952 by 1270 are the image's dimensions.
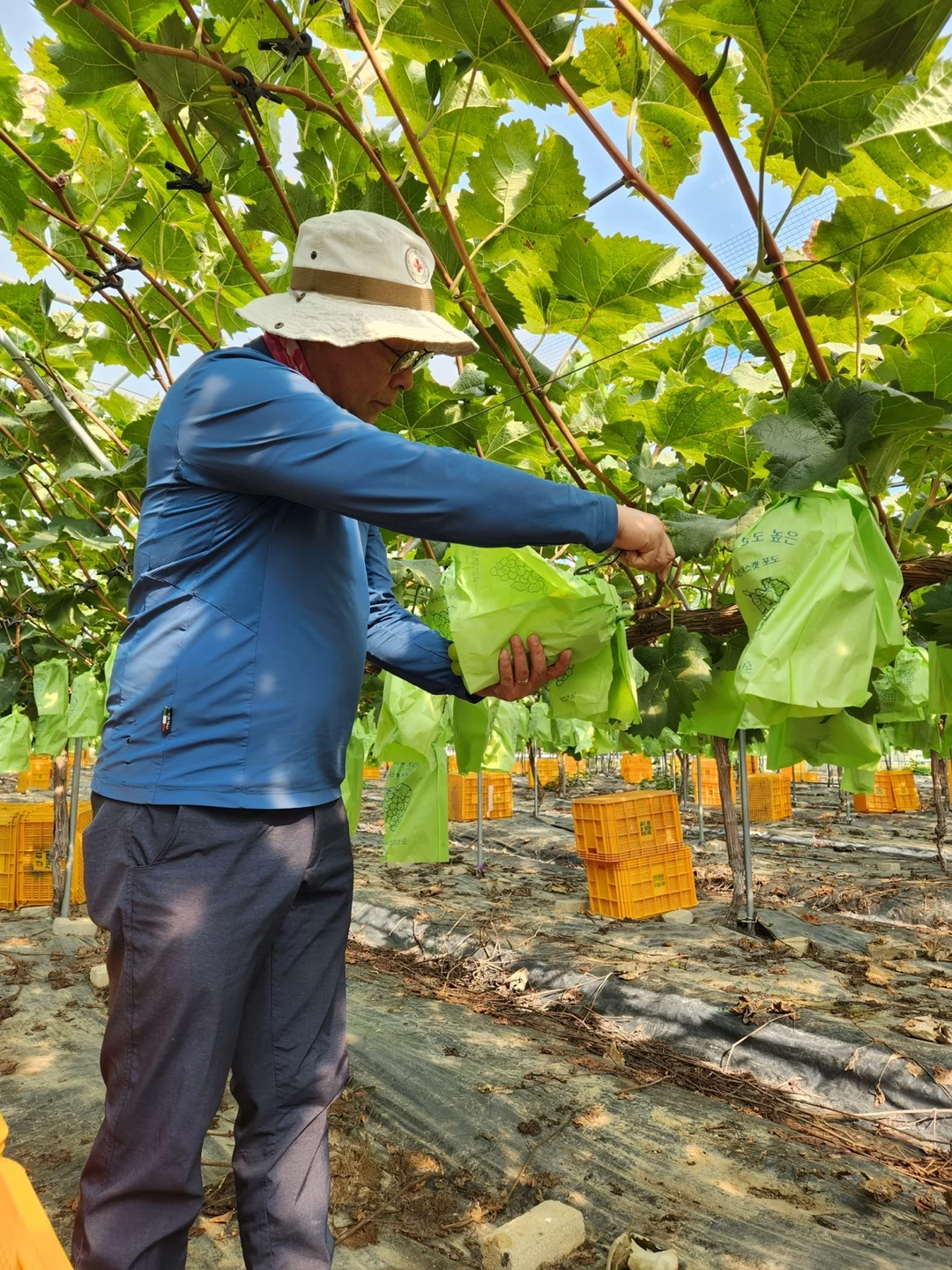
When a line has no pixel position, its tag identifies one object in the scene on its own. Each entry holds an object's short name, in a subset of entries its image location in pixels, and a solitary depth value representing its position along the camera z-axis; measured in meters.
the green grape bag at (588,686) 1.70
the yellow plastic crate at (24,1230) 0.69
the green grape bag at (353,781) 3.11
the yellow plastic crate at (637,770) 20.75
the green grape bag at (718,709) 2.62
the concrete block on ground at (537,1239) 2.27
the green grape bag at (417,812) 2.26
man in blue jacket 1.11
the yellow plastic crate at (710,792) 20.00
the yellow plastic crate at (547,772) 23.46
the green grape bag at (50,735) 6.77
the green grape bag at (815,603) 1.35
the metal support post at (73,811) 6.88
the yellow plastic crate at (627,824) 7.09
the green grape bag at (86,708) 6.18
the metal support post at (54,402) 2.51
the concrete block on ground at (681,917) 7.25
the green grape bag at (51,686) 5.87
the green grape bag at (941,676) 2.19
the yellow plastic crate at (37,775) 24.19
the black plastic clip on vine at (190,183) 1.57
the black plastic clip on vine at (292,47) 1.25
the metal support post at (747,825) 6.62
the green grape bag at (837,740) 1.91
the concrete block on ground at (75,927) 6.77
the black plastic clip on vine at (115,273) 1.96
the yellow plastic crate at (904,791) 16.75
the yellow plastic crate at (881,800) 16.45
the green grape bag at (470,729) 2.21
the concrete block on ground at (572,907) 8.02
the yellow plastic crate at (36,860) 8.10
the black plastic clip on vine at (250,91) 1.32
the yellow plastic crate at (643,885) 7.27
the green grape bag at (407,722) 2.34
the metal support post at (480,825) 10.02
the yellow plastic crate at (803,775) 24.22
